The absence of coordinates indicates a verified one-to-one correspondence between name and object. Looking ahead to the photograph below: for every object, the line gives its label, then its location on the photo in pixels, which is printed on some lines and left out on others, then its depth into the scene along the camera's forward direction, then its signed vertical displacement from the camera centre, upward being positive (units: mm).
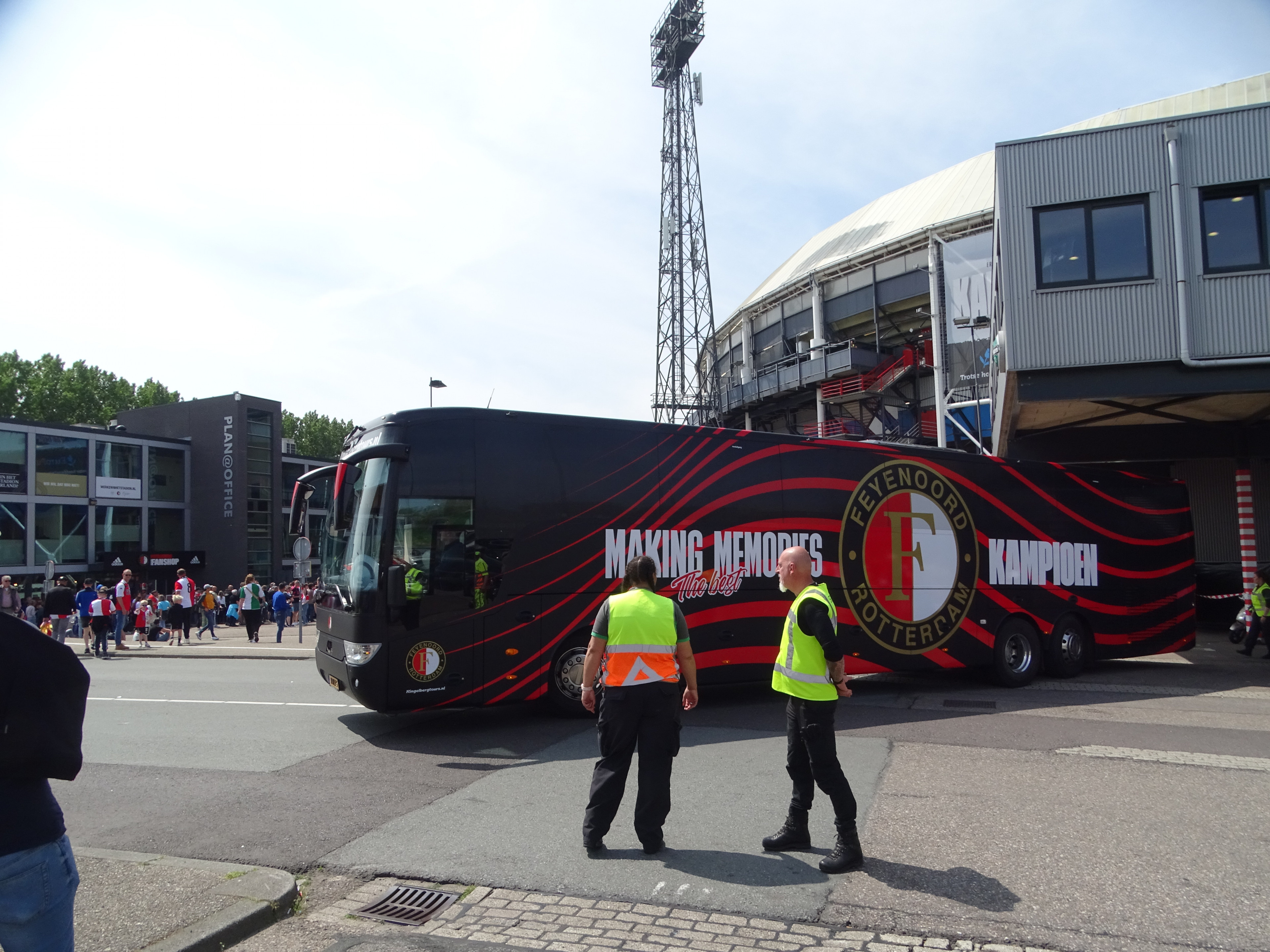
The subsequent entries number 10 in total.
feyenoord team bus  8711 -296
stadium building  13609 +3541
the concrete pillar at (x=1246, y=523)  18844 -148
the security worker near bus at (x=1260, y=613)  15953 -1811
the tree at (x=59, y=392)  66000 +11554
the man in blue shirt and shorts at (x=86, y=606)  20016 -1559
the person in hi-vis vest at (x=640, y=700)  5234 -1054
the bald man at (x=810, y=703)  4941 -1051
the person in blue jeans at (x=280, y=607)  24078 -2028
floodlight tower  50812 +18309
